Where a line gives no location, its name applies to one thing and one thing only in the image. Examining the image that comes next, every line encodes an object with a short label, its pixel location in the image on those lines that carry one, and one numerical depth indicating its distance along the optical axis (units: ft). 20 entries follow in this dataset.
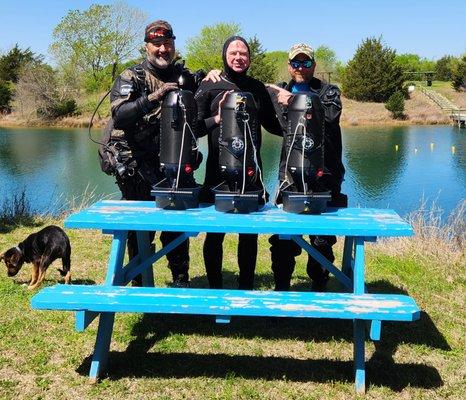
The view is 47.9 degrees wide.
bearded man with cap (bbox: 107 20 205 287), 11.73
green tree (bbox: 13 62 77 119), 123.13
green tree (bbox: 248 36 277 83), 130.00
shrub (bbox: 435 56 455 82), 182.57
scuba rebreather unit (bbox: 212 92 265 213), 10.77
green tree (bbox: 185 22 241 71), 167.84
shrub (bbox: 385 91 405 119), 126.52
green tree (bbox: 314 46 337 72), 239.91
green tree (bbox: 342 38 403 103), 134.62
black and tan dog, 15.74
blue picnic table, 9.07
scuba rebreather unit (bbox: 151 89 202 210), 10.82
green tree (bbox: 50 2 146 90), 143.23
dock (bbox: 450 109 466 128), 113.36
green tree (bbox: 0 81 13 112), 126.11
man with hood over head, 11.69
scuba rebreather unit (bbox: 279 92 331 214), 10.68
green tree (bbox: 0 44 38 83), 134.00
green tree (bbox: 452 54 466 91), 147.13
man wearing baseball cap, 11.76
